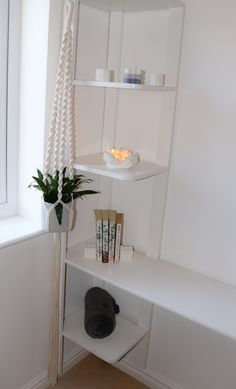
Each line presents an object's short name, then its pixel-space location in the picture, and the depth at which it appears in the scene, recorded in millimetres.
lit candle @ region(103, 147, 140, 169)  1675
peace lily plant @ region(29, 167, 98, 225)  1649
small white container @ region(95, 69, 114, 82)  1605
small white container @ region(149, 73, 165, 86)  1646
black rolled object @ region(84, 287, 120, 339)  1930
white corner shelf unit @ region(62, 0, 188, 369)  1706
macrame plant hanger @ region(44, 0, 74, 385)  1533
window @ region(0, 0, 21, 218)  1729
